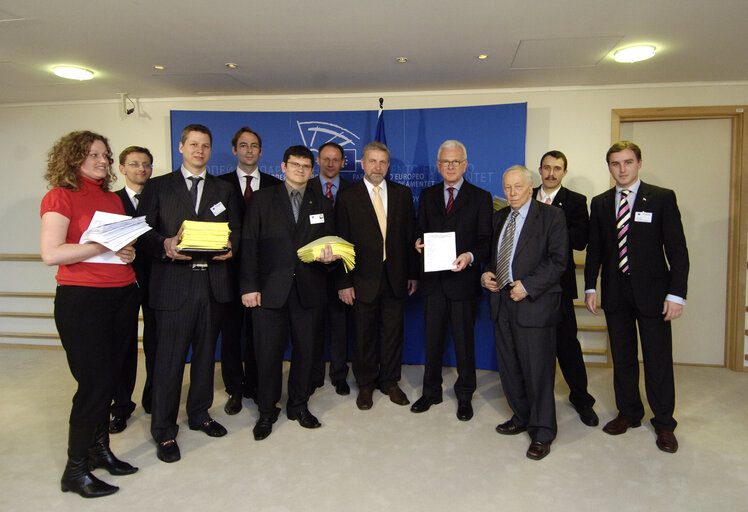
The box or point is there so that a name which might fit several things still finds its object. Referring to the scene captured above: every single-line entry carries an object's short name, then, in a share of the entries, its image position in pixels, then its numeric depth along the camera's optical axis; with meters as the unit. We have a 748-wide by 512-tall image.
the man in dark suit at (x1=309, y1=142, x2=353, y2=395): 3.86
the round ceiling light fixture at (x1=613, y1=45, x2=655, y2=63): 3.51
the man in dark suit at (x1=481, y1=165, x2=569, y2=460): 2.75
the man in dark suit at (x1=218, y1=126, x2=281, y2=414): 3.54
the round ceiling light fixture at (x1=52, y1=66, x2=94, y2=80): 4.07
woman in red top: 2.27
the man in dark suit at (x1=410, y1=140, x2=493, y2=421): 3.27
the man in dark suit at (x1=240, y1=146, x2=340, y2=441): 3.00
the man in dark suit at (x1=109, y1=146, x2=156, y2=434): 3.21
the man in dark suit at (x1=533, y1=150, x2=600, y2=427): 3.27
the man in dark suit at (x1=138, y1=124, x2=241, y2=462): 2.78
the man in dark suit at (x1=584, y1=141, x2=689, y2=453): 2.84
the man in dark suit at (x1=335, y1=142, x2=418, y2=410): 3.34
